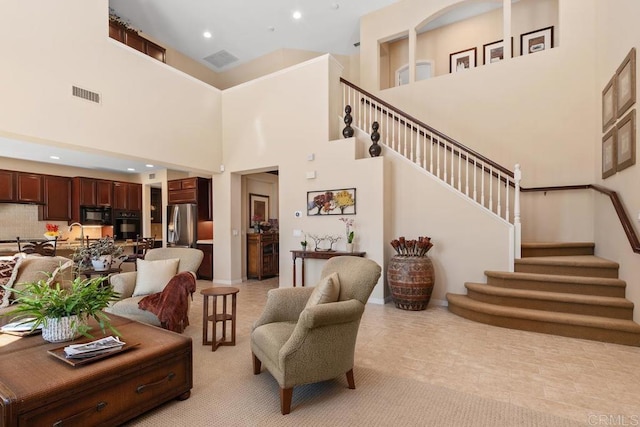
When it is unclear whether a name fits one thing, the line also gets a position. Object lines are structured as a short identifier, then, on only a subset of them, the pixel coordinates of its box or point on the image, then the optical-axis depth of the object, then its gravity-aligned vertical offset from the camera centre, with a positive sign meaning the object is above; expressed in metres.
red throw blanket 3.19 -0.88
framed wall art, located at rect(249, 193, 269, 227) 7.90 +0.17
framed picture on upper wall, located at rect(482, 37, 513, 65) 6.18 +3.21
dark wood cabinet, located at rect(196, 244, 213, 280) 7.11 -1.10
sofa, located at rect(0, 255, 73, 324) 3.18 -0.58
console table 5.06 -0.65
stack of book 1.88 -0.82
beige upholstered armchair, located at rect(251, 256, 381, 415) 2.07 -0.84
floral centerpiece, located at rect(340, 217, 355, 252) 5.14 -0.29
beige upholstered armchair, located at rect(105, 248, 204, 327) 3.26 -0.73
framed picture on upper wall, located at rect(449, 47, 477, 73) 6.51 +3.22
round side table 3.14 -1.05
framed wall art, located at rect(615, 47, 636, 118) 3.44 +1.50
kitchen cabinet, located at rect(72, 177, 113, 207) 7.75 +0.59
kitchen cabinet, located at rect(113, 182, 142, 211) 8.33 +0.52
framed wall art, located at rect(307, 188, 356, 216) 5.36 +0.22
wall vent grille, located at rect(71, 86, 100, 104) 4.55 +1.78
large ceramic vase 4.43 -0.94
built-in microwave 7.83 -0.02
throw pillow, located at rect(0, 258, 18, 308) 3.13 -0.58
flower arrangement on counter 5.89 -0.32
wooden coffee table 1.56 -0.92
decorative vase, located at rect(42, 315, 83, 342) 2.11 -0.75
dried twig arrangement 4.52 -0.46
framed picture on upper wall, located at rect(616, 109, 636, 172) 3.44 +0.82
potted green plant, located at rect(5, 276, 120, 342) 2.06 -0.60
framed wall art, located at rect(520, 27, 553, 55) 5.76 +3.20
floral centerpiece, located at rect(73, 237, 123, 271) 4.10 -0.53
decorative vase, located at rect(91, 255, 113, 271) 4.11 -0.62
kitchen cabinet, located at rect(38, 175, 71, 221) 7.38 +0.38
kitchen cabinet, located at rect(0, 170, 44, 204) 6.73 +0.62
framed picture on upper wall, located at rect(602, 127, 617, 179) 4.01 +0.80
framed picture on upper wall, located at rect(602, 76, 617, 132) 4.03 +1.46
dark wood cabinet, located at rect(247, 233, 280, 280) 7.11 -0.91
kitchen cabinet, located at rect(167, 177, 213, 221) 7.30 +0.51
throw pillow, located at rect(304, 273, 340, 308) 2.24 -0.56
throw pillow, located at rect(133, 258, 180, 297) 3.60 -0.69
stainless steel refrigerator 7.23 -0.25
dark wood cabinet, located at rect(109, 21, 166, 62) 6.13 +3.60
